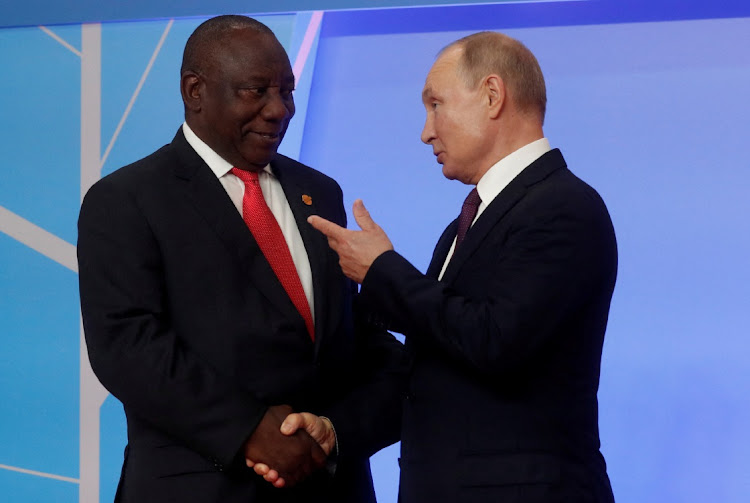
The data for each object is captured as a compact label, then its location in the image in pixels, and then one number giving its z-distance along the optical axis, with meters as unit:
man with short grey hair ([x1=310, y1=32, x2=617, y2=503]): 7.35
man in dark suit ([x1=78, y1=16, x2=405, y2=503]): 7.49
